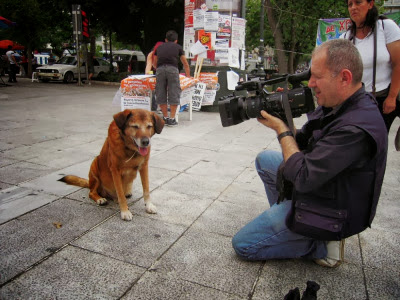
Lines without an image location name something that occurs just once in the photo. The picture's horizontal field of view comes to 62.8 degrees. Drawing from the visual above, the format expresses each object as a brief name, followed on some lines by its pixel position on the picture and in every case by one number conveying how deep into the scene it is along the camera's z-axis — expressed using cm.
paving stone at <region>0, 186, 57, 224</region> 298
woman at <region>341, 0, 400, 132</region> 283
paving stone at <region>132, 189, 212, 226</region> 308
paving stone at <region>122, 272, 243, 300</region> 202
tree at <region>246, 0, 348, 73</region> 1916
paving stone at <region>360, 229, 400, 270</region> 248
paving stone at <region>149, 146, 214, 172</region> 461
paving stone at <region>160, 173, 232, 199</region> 370
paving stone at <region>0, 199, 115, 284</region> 229
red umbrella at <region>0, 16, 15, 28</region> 1393
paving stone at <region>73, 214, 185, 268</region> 244
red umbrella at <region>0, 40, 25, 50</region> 1977
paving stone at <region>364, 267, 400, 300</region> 214
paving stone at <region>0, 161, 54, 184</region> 382
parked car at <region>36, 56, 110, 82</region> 1834
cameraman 177
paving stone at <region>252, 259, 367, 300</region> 211
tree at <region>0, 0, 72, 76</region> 1927
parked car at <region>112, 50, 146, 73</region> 2511
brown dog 294
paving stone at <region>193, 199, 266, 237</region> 292
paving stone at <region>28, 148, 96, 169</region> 446
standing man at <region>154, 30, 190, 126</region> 700
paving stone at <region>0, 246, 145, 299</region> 199
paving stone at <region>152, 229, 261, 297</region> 218
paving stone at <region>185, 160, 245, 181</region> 431
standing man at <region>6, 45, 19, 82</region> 1688
